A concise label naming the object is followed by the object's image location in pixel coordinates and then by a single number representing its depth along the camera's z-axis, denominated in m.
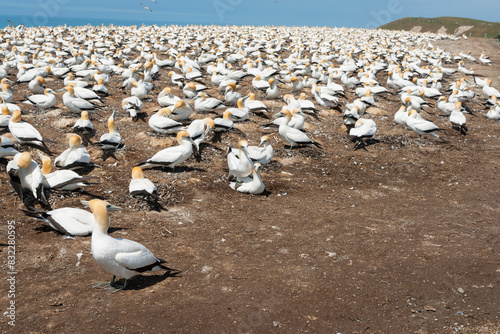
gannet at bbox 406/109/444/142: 12.73
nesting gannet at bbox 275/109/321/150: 11.13
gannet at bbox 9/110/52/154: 9.17
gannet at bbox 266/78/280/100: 16.14
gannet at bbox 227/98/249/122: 12.61
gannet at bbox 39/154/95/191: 7.18
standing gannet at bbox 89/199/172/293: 4.61
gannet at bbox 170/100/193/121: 12.11
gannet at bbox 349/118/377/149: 11.91
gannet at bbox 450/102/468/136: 14.19
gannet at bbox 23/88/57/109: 12.86
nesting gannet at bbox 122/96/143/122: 12.76
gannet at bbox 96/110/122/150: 9.67
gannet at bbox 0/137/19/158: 8.27
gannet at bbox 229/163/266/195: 8.49
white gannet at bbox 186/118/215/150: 10.38
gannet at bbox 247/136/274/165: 9.64
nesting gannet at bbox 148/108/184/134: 10.89
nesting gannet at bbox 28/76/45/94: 14.85
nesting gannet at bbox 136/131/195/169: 8.78
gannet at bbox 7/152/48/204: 6.86
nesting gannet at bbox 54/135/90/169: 8.41
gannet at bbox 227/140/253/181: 8.61
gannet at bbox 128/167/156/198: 7.12
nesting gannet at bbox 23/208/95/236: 5.93
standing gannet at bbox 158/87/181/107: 13.60
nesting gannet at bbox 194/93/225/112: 13.56
